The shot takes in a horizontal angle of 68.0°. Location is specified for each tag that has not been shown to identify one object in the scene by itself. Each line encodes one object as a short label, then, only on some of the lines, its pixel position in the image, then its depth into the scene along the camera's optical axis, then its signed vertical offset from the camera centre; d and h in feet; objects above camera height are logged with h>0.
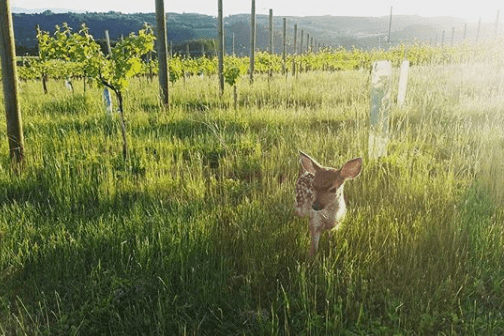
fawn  7.06 -2.36
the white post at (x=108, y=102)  22.12 -2.06
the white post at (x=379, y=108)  13.29 -1.34
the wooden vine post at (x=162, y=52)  26.48 +1.07
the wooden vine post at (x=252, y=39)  47.82 +3.74
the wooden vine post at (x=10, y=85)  13.65 -0.73
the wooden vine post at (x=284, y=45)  59.85 +3.89
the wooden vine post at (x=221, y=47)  36.94 +2.06
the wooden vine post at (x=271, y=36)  64.64 +5.65
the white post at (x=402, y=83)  19.13 -0.66
